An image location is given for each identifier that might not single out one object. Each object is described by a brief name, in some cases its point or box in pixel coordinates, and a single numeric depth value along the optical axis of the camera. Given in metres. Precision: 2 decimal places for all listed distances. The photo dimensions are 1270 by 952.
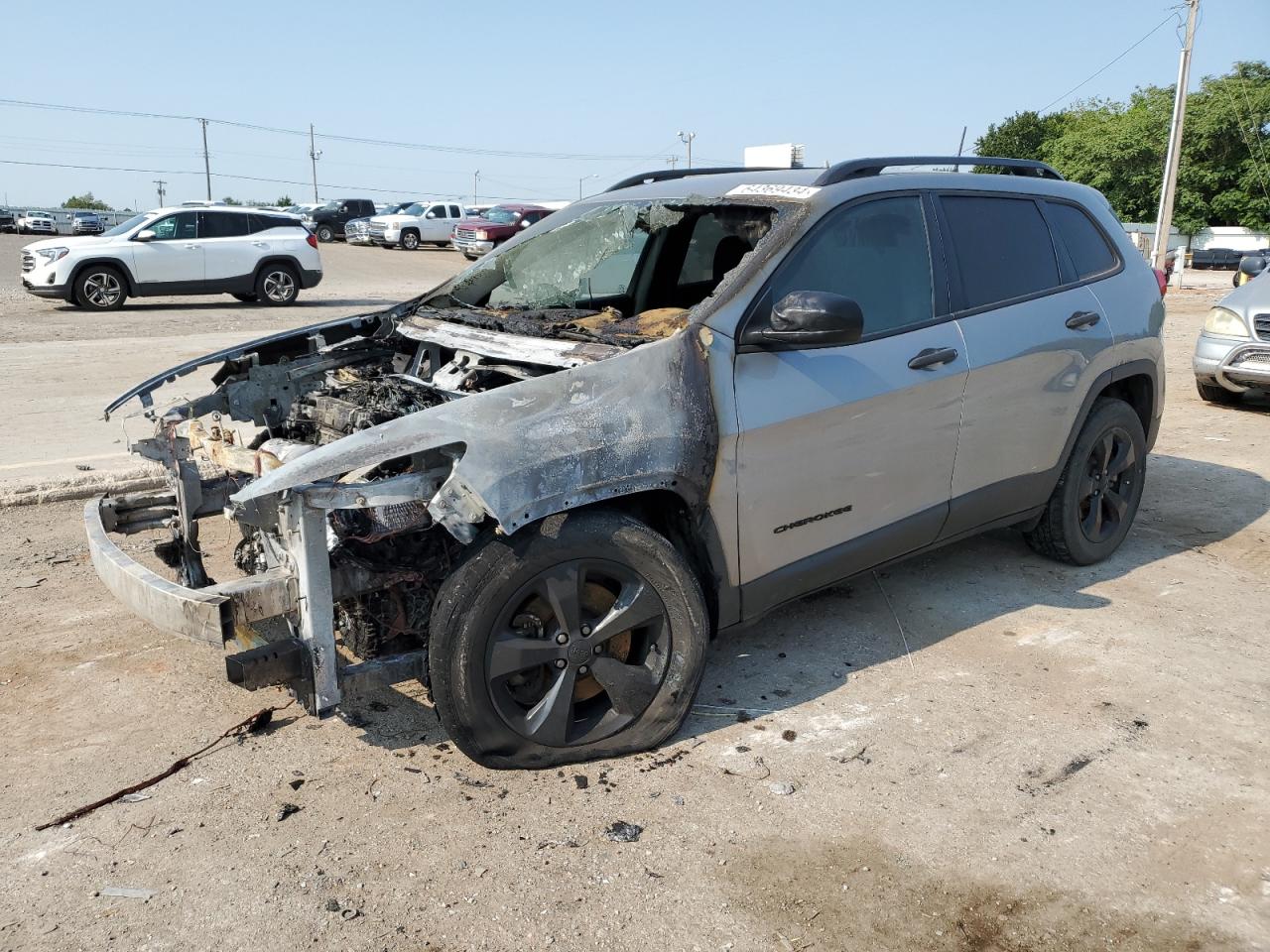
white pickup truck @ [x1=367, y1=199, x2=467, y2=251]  37.84
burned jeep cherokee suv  3.24
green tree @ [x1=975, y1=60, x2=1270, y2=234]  48.84
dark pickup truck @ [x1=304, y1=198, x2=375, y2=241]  41.59
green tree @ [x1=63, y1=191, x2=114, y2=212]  98.24
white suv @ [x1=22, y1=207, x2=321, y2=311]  17.39
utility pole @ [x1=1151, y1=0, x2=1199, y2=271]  29.61
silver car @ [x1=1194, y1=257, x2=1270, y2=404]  9.48
